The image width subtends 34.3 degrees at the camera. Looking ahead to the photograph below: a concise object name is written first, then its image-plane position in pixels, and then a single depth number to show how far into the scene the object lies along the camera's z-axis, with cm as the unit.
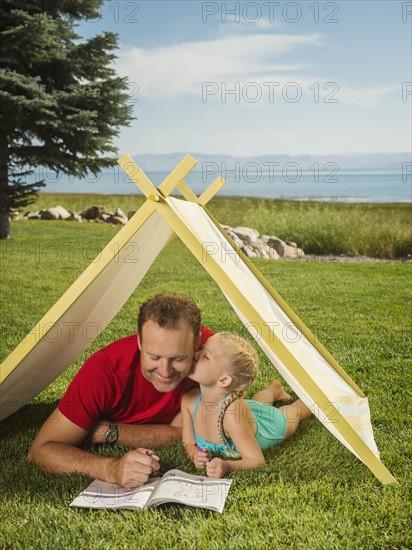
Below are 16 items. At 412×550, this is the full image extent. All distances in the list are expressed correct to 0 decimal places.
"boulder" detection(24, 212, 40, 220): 1941
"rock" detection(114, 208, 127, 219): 1884
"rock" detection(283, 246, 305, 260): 1339
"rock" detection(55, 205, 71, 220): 1917
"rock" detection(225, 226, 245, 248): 1338
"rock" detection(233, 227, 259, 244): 1379
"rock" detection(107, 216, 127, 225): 1838
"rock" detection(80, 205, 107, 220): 1934
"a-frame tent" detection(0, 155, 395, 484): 322
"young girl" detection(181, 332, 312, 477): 356
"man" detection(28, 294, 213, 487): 339
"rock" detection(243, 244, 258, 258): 1290
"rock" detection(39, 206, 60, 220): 1903
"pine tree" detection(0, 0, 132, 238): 1481
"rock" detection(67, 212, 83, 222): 1883
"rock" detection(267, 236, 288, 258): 1344
